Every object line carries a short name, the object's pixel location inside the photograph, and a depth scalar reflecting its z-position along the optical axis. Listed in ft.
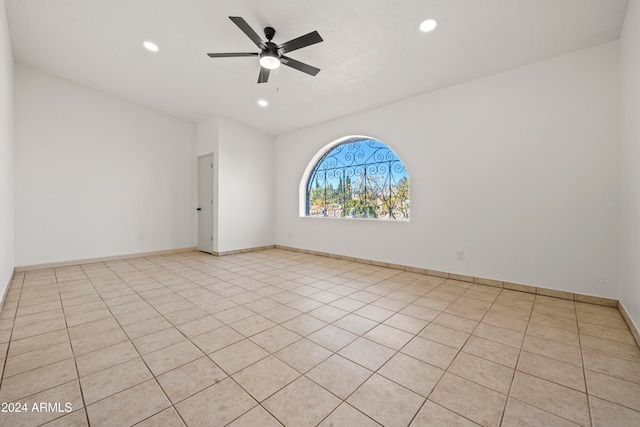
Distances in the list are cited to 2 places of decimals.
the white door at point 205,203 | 18.22
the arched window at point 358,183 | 15.14
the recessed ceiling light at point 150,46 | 9.97
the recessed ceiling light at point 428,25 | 8.33
